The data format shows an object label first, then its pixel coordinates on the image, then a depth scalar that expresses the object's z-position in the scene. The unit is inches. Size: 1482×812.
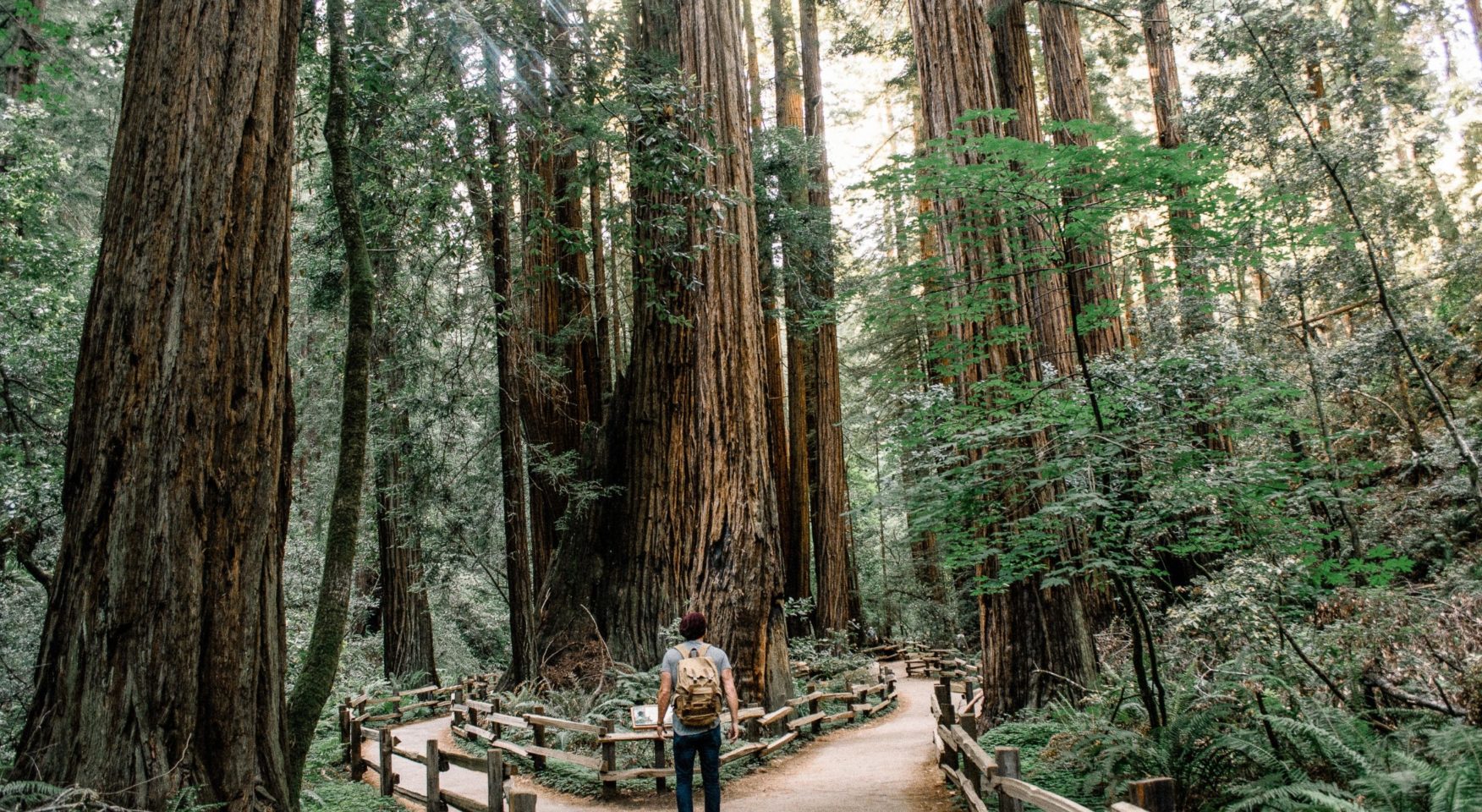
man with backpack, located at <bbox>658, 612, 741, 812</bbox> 207.5
